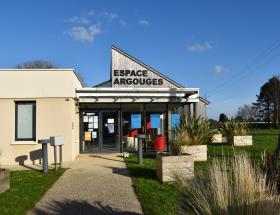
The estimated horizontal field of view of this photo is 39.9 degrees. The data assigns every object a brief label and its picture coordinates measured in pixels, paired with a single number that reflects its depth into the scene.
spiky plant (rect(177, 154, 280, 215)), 3.76
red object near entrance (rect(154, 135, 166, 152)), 18.58
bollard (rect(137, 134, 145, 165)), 14.03
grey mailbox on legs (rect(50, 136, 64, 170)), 13.25
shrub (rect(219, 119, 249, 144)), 22.50
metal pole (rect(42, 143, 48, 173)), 12.53
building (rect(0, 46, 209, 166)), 15.62
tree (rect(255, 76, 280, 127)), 71.66
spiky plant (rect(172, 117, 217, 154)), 14.74
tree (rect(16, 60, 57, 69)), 49.97
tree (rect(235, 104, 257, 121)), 83.08
